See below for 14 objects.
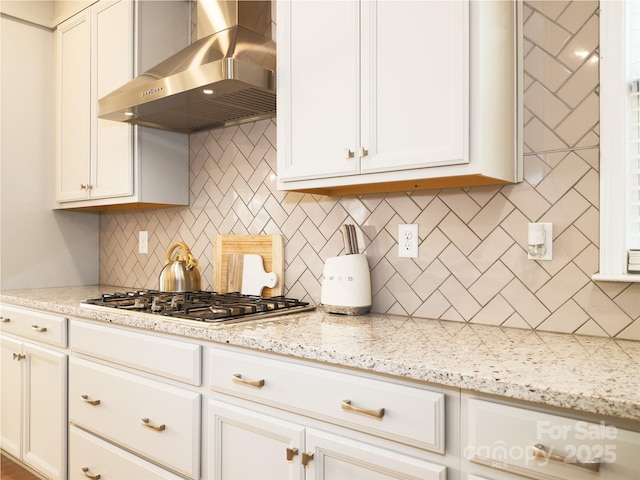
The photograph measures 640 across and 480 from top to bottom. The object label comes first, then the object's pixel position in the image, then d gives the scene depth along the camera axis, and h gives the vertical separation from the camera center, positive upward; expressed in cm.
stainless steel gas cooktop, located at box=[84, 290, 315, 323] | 181 -27
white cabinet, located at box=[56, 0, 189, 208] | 263 +70
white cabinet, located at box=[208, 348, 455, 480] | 118 -49
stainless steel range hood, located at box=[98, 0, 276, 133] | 192 +62
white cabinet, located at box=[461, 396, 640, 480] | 95 -41
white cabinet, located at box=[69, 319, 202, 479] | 170 -62
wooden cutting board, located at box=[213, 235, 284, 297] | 233 -7
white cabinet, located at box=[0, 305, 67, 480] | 229 -76
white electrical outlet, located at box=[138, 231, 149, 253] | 305 -3
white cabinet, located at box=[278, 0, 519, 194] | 145 +46
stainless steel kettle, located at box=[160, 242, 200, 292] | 246 -18
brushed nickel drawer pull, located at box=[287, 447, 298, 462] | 138 -59
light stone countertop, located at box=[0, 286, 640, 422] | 100 -29
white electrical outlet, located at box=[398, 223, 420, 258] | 190 +0
